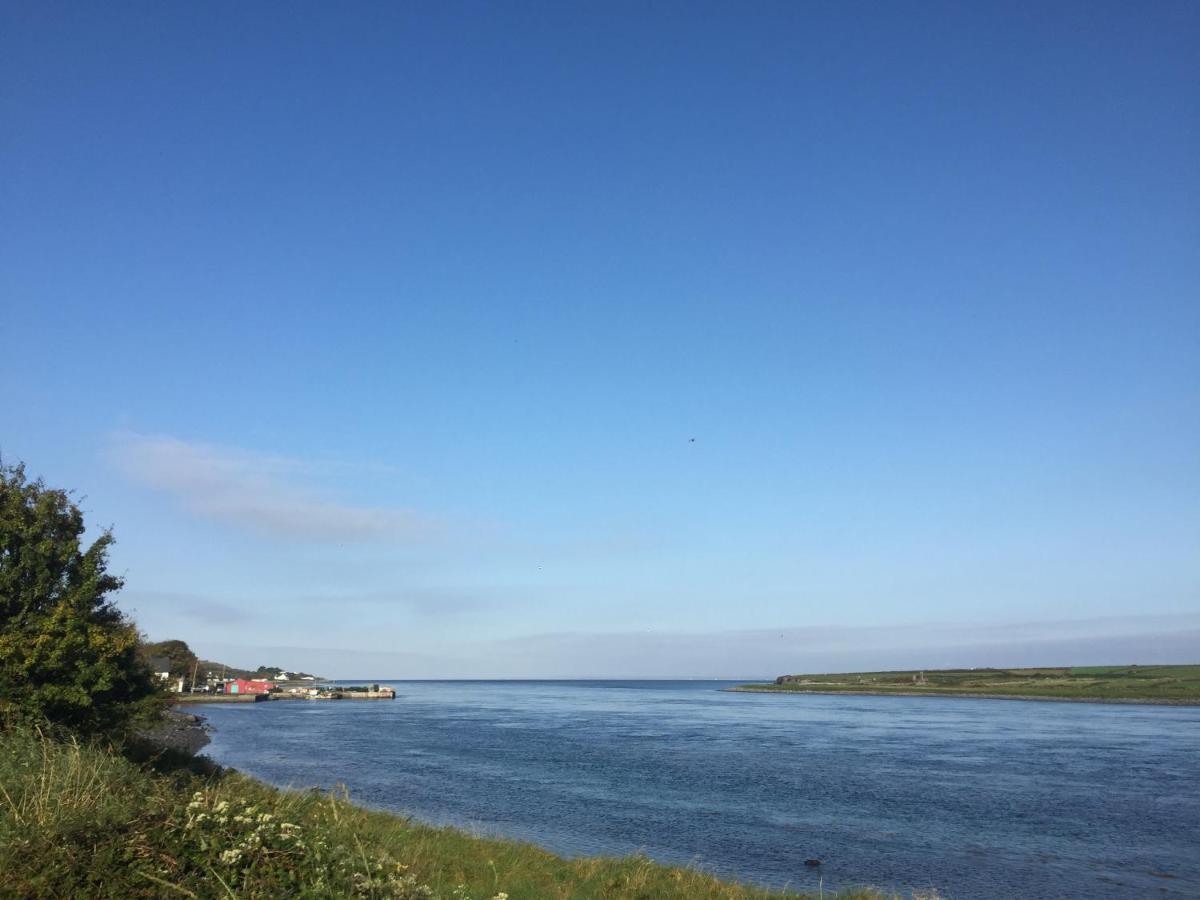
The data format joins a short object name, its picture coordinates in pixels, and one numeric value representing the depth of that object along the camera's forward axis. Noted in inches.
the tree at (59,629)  836.6
